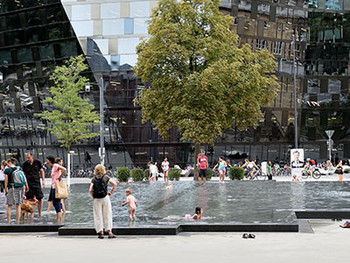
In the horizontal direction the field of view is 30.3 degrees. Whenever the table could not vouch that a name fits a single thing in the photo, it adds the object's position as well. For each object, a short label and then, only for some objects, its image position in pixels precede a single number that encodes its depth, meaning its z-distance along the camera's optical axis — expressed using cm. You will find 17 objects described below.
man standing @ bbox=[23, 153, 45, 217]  1803
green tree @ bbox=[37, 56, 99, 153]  4241
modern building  5988
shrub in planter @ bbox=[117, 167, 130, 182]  3988
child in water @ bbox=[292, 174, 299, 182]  3773
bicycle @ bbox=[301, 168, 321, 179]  4966
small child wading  1686
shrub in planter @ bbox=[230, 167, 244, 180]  4125
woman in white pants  1416
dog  1747
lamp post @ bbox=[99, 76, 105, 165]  4628
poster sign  3734
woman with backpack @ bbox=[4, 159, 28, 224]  1658
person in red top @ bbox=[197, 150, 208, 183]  3300
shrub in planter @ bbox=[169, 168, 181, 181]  4128
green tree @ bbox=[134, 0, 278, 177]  3691
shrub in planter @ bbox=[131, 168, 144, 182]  4138
